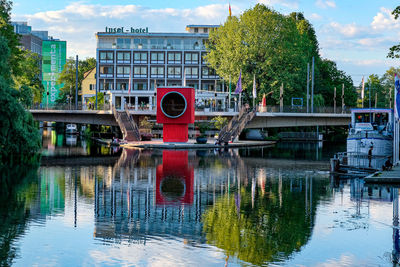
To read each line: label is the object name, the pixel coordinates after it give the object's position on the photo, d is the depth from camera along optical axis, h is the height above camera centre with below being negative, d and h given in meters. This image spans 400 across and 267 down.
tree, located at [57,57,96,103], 160.48 +10.34
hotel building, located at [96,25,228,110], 137.00 +12.93
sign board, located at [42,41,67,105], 183.38 +16.01
